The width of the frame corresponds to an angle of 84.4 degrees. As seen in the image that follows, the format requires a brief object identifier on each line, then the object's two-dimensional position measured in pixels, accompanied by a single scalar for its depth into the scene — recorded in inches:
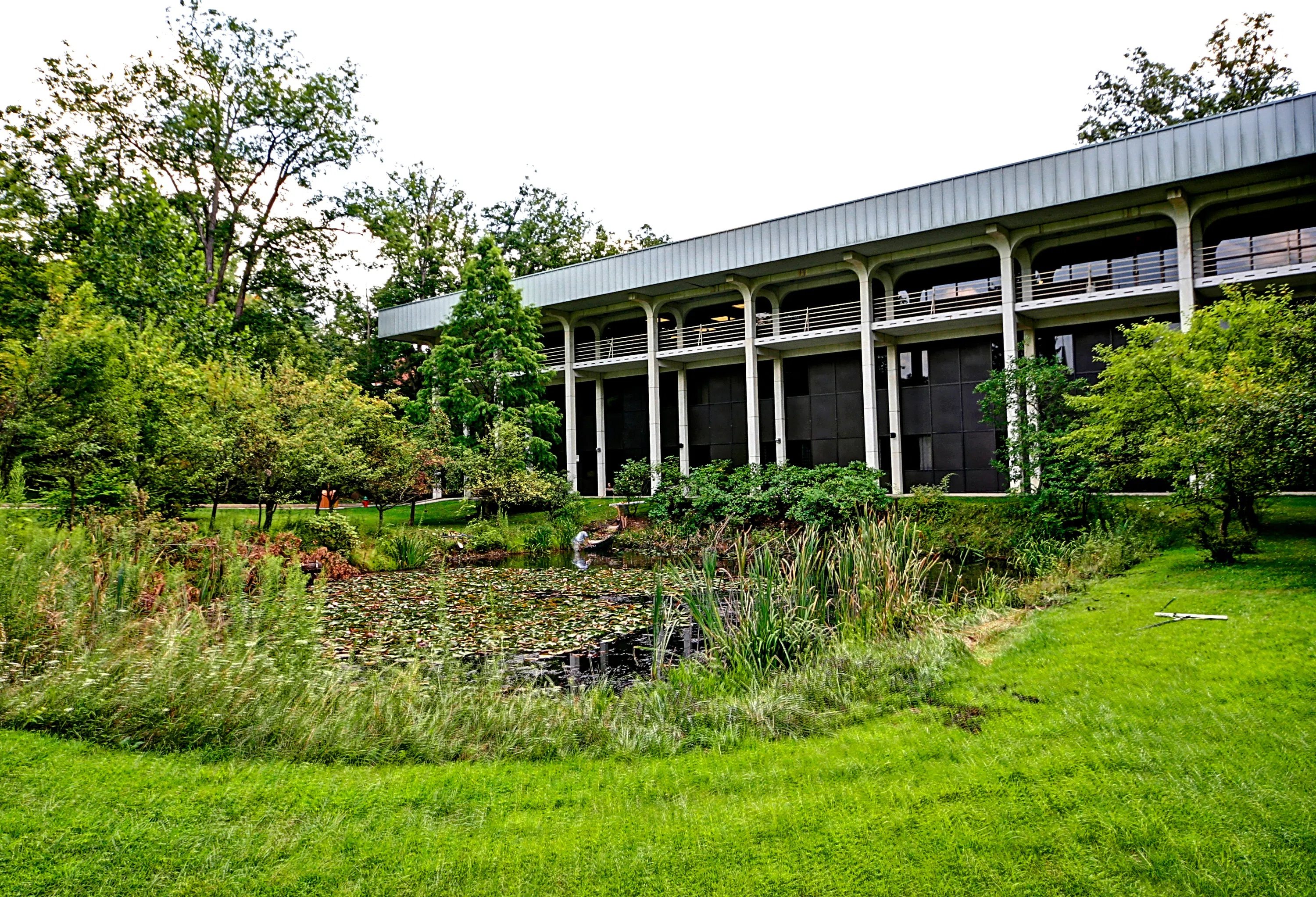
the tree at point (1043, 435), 565.6
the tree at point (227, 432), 510.6
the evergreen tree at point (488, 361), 944.3
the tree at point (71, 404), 377.4
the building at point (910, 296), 721.0
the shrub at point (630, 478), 907.4
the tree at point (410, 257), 1338.6
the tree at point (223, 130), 940.6
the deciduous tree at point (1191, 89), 1063.0
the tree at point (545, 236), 1470.2
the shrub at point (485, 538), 727.1
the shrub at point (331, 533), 601.0
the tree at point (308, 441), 587.2
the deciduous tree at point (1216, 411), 317.4
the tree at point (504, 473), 815.1
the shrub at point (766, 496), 697.0
